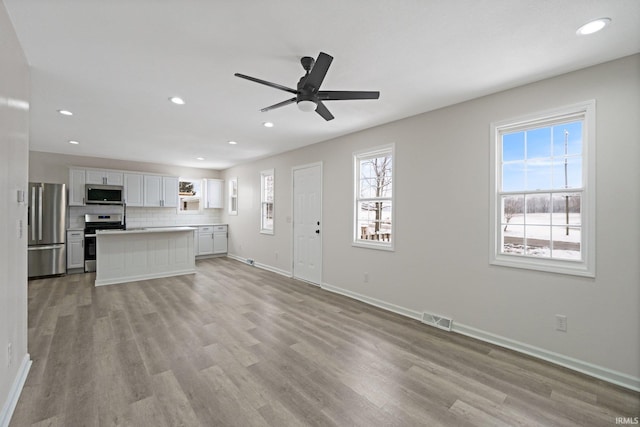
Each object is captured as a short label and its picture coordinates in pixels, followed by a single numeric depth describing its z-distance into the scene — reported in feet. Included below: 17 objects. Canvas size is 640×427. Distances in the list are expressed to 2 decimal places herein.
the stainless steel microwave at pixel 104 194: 19.97
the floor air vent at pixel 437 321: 10.47
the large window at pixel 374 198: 13.17
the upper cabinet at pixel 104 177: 20.26
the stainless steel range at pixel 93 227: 19.35
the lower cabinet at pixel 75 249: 18.75
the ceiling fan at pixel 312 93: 6.82
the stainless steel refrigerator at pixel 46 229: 17.13
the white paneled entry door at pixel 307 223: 16.47
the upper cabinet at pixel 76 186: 19.57
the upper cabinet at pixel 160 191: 22.66
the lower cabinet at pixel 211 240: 24.30
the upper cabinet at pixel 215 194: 26.30
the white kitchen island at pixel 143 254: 16.06
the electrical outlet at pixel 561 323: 8.07
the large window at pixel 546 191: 7.92
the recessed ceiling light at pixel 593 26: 5.94
